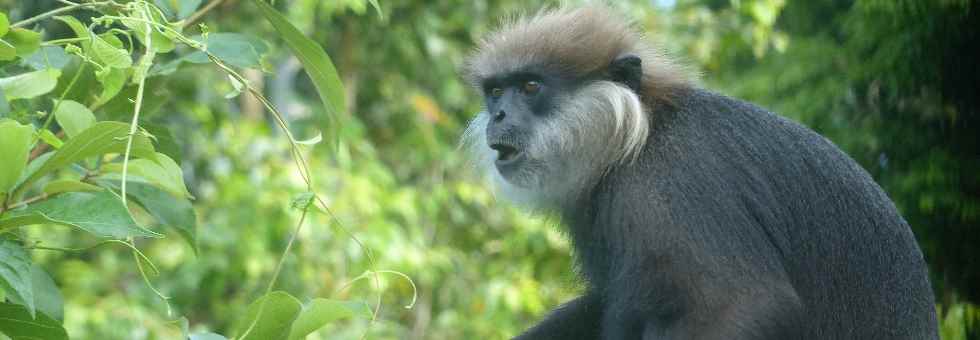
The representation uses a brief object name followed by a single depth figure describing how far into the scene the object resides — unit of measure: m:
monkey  6.30
